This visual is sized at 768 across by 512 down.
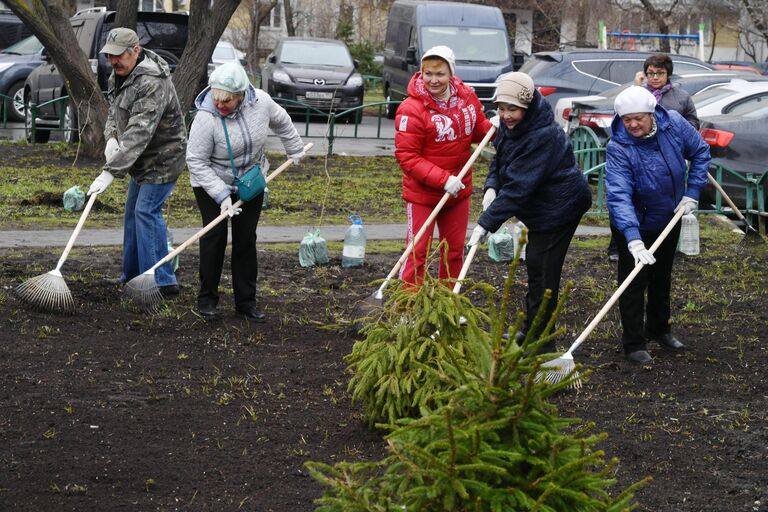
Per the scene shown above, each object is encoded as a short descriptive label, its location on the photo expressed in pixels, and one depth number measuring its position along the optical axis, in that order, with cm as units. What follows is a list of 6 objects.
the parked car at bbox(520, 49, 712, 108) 1777
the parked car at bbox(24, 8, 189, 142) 1745
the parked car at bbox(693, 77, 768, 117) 1294
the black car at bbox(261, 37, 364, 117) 2294
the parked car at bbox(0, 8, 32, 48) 2688
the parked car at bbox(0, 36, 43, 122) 2066
